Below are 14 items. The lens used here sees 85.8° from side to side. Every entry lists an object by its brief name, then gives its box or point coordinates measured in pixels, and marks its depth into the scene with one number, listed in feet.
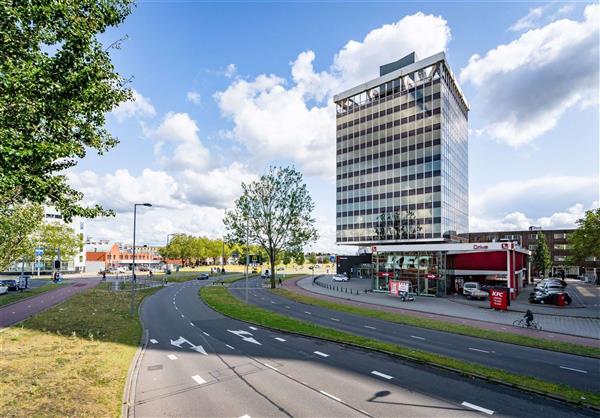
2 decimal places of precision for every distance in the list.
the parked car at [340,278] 235.20
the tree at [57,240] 230.48
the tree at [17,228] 107.72
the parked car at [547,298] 132.77
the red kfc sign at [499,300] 117.08
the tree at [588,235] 172.86
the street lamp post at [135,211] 97.91
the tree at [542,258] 315.37
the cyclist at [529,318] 88.99
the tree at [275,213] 180.14
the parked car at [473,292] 147.54
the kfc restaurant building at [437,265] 153.79
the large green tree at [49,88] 37.47
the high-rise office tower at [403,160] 223.10
